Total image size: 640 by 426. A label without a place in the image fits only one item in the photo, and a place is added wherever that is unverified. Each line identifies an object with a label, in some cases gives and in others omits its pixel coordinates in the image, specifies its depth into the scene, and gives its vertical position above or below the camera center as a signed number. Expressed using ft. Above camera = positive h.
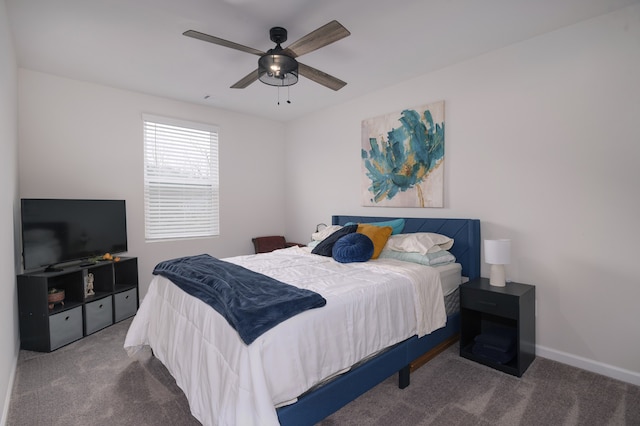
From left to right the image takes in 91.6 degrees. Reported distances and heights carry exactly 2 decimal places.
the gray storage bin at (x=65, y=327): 9.46 -3.73
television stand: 9.37 -3.14
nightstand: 8.00 -3.18
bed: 4.84 -2.91
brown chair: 16.17 -1.96
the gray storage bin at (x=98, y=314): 10.58 -3.72
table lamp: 8.61 -1.47
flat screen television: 9.71 -0.73
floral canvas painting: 11.13 +1.82
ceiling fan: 6.68 +3.69
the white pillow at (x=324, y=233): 12.64 -1.11
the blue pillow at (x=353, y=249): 9.73 -1.37
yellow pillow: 10.21 -0.97
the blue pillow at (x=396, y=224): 11.45 -0.70
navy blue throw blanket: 5.09 -1.69
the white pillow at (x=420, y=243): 9.51 -1.20
